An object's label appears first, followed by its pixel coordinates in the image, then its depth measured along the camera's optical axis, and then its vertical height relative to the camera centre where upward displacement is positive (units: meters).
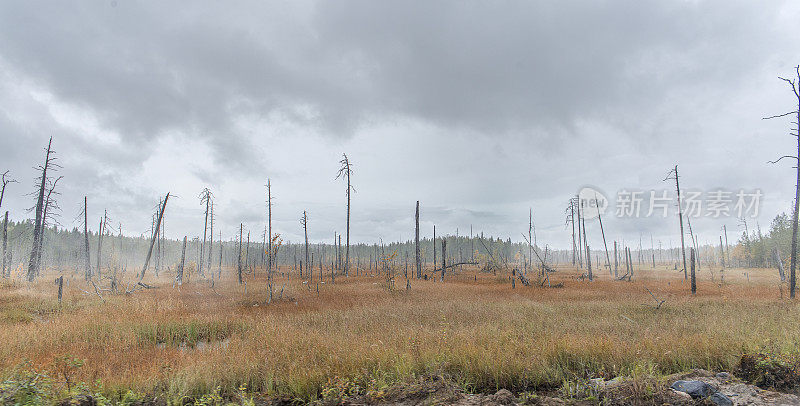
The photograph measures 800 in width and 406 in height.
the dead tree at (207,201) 40.82 +5.00
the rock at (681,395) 4.62 -2.21
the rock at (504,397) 4.81 -2.34
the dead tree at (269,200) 34.42 +4.25
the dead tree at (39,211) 24.14 +2.23
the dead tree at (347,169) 34.22 +7.40
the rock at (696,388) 4.71 -2.18
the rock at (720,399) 4.54 -2.22
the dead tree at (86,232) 30.46 +0.73
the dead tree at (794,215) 15.68 +1.19
